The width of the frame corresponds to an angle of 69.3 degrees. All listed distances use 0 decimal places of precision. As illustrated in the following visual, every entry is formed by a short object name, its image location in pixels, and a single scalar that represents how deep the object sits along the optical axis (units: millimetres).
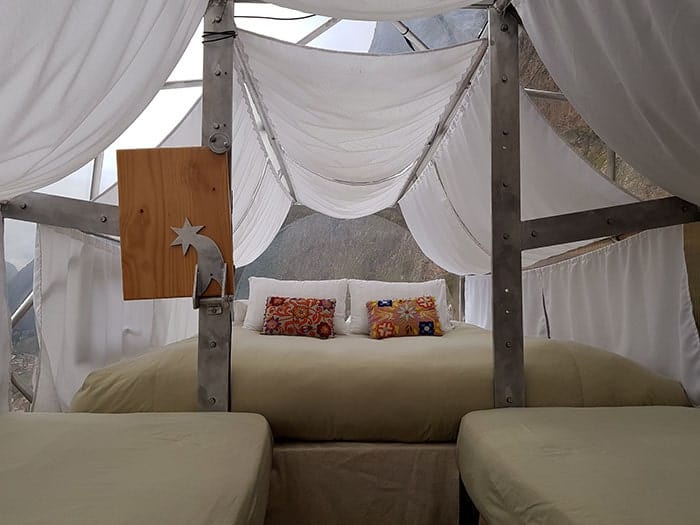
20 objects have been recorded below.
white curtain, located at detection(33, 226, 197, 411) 1845
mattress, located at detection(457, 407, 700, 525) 824
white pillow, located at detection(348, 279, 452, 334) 3299
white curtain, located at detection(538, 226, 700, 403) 1784
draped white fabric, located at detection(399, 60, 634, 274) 2053
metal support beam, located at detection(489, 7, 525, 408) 1648
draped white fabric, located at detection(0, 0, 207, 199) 953
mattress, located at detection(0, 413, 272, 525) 786
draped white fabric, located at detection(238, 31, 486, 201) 1993
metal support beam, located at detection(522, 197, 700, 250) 1674
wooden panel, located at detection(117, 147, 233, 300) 1505
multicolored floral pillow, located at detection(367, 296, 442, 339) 2967
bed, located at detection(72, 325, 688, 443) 1640
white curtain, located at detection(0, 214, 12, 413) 1564
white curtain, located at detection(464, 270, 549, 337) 2723
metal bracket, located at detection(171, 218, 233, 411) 1583
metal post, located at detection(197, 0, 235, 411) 1586
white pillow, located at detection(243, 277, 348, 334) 3316
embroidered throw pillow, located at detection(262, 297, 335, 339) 2896
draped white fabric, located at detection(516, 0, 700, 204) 1208
